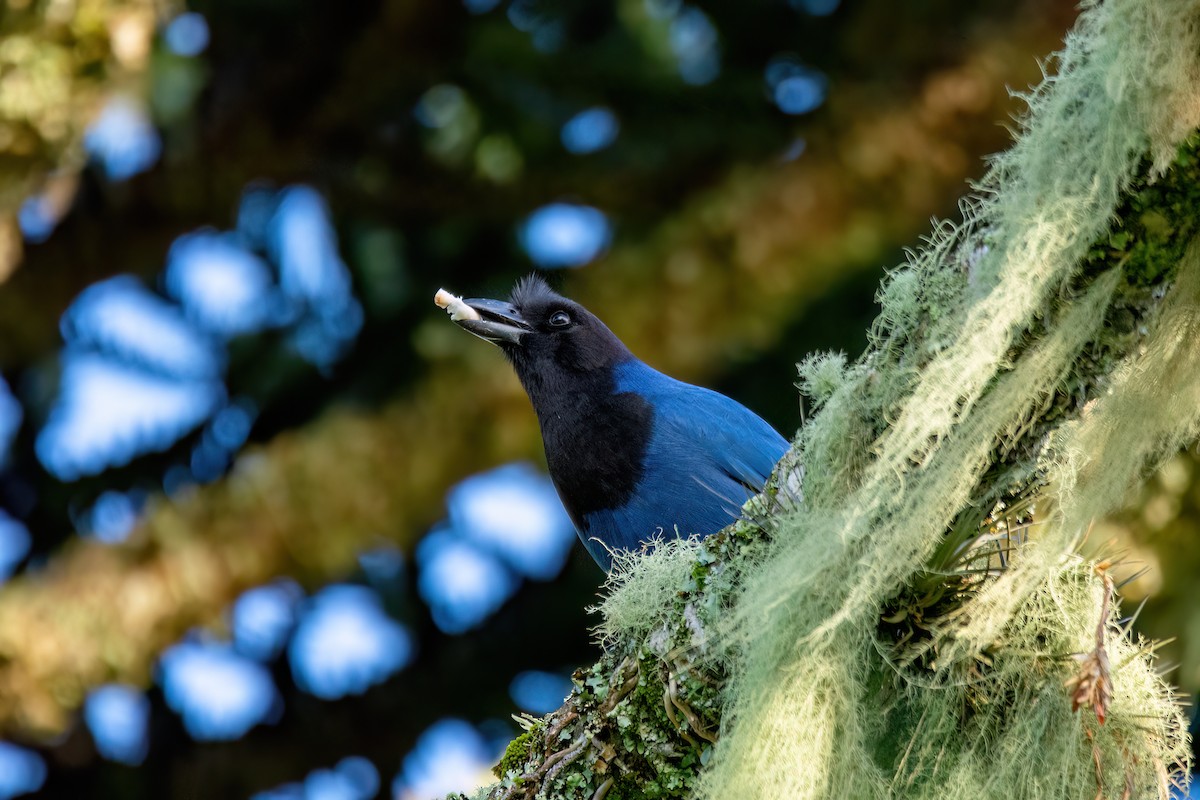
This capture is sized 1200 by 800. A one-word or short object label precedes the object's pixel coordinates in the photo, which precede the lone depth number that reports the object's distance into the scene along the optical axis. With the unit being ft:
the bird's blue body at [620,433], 30.96
